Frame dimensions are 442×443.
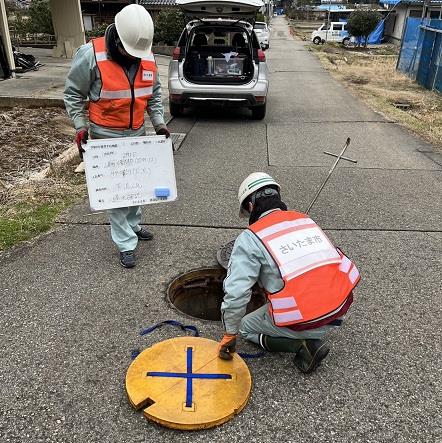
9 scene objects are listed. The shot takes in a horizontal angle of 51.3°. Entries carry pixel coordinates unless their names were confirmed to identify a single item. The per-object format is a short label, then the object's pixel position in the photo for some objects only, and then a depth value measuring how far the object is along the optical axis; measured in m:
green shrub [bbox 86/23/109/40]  21.19
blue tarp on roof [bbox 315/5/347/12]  45.46
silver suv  8.06
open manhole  3.46
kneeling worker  2.29
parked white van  34.59
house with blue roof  31.12
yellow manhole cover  2.20
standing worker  3.04
